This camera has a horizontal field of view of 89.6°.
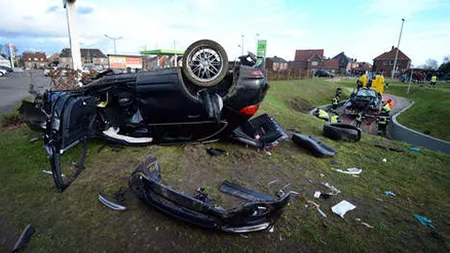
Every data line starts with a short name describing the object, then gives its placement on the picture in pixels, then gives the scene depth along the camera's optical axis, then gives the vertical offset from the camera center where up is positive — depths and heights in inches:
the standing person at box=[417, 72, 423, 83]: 1245.7 +28.2
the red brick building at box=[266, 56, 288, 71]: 2546.8 +192.6
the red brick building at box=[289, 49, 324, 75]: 2413.9 +210.2
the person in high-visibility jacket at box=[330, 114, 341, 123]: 351.3 -60.2
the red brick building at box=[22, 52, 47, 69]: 3123.5 +168.0
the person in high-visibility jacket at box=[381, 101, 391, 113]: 373.4 -43.9
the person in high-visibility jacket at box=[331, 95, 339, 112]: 499.1 -56.1
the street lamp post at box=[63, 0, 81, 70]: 323.3 +48.5
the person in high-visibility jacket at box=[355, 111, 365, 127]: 368.1 -61.6
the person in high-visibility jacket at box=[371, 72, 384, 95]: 511.8 -6.5
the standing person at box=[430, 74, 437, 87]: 1063.5 +5.1
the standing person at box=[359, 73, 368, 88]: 541.6 -0.9
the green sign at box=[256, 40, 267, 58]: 634.2 +83.8
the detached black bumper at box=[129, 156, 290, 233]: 84.8 -51.8
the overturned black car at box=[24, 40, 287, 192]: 136.7 -17.5
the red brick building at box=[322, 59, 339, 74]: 2469.2 +157.4
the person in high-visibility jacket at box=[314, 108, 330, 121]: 375.5 -59.8
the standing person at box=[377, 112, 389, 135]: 333.6 -61.9
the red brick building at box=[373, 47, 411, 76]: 2144.4 +192.3
